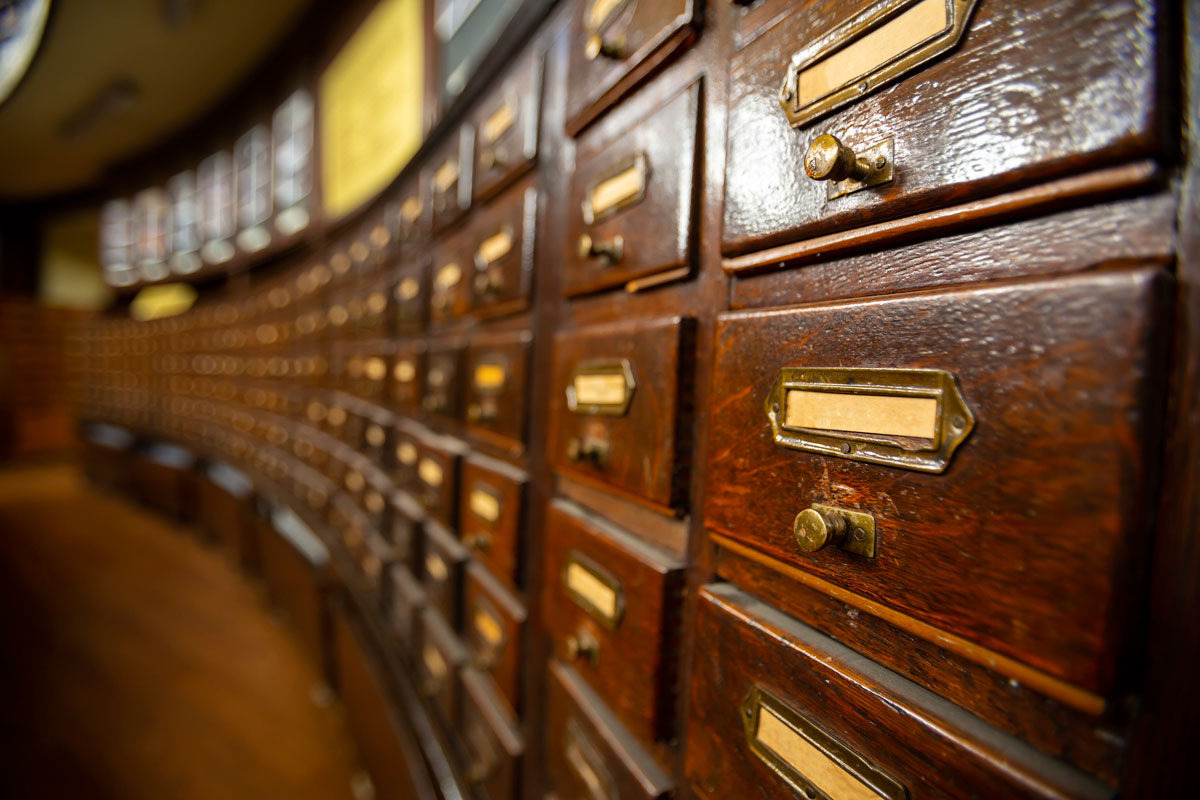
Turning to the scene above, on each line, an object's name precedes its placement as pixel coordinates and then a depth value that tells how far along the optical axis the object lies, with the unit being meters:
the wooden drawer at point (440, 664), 1.19
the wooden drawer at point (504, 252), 0.86
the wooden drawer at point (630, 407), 0.53
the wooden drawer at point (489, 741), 0.92
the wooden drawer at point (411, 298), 1.35
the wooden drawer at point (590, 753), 0.60
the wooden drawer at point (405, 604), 1.43
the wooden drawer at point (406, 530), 1.42
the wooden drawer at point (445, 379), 1.11
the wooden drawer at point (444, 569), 1.17
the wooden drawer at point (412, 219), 1.40
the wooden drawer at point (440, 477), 1.14
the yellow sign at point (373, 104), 2.10
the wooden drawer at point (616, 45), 0.56
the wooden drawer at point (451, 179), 1.13
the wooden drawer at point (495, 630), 0.91
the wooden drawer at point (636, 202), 0.54
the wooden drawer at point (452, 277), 1.10
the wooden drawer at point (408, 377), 1.35
